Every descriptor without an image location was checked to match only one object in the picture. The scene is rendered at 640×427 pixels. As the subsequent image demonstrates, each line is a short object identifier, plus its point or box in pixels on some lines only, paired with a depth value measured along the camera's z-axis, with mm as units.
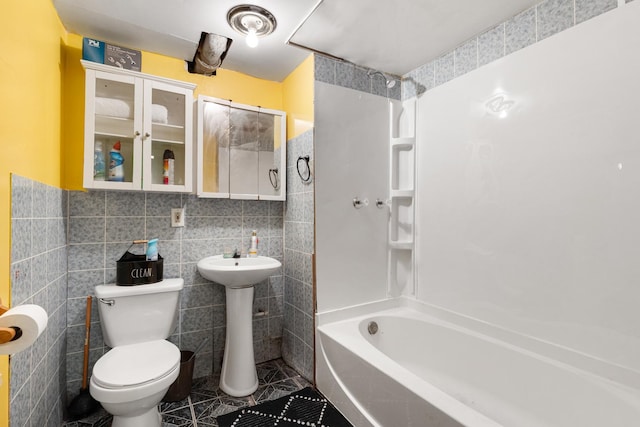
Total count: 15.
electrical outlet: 2047
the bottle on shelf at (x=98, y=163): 1707
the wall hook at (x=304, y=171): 2036
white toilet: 1344
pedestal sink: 1896
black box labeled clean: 1737
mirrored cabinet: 2090
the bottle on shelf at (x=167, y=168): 1896
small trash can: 1857
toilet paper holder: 713
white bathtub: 1222
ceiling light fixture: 1607
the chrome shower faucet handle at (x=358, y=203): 2131
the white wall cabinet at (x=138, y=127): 1691
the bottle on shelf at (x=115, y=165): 1753
